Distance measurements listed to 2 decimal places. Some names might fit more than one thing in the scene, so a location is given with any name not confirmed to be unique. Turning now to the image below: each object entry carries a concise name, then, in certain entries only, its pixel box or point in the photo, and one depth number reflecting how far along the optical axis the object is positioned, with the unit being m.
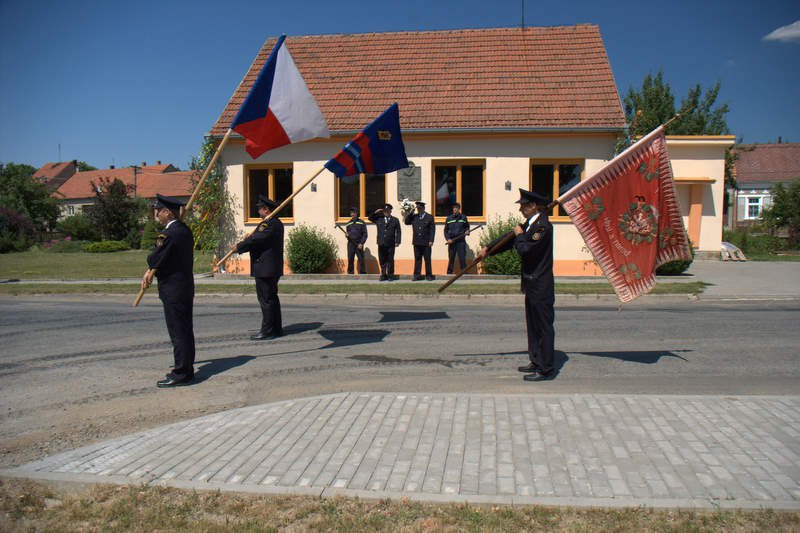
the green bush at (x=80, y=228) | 42.91
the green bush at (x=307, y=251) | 17.97
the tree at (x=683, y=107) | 38.59
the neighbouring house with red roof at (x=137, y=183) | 71.84
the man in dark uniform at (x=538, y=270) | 6.55
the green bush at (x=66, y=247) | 37.34
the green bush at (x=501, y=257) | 17.05
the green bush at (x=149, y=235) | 38.02
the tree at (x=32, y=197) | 51.53
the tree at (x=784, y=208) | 31.69
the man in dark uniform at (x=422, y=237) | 16.88
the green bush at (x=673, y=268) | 16.81
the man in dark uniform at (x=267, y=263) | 8.80
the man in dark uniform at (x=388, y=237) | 16.81
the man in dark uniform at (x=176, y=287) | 6.67
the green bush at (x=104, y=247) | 35.97
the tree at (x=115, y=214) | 41.22
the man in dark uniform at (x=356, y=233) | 17.56
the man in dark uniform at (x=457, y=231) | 17.14
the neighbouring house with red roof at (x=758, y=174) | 51.69
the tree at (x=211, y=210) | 18.75
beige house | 17.95
